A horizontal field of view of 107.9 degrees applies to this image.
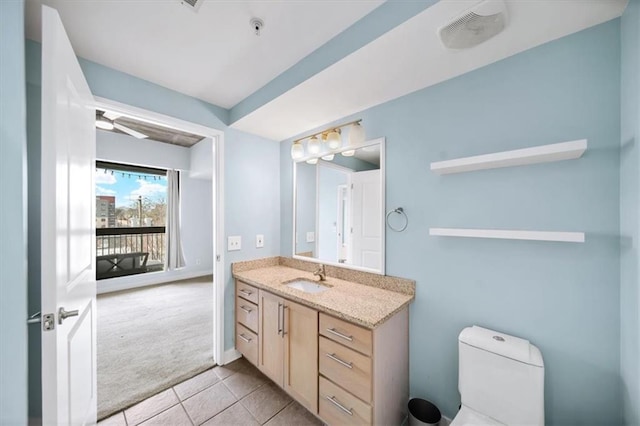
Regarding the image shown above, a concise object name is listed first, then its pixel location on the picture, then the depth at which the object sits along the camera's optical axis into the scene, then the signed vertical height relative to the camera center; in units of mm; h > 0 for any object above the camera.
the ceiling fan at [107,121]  3115 +1304
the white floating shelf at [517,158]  1038 +272
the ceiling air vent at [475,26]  990 +863
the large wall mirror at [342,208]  1880 +40
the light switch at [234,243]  2305 -300
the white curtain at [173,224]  5184 -244
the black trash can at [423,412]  1465 -1301
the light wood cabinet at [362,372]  1267 -941
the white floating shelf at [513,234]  1040 -113
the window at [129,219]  4445 -108
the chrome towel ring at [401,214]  1700 -26
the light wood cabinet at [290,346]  1537 -976
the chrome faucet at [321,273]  2076 -551
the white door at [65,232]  913 -87
